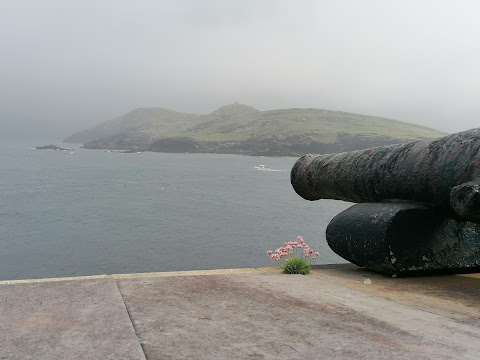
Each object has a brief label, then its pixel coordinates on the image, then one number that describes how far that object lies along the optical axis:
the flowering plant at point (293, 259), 6.52
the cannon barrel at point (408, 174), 5.46
